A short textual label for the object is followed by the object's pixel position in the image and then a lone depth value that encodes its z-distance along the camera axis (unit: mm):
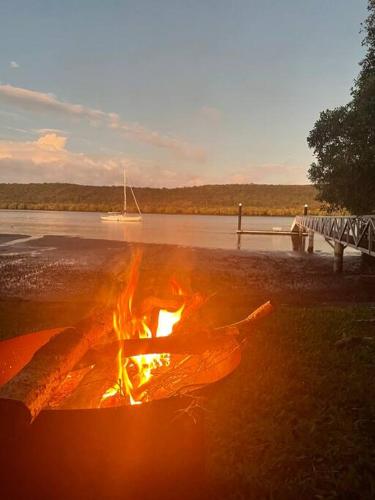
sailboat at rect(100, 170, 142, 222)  79875
